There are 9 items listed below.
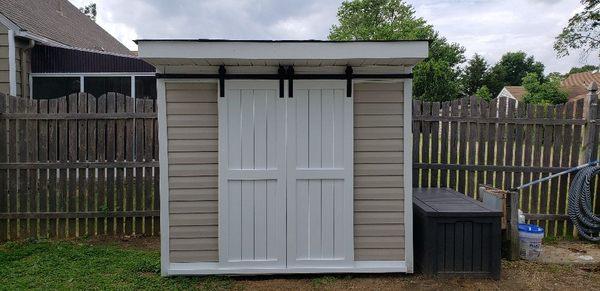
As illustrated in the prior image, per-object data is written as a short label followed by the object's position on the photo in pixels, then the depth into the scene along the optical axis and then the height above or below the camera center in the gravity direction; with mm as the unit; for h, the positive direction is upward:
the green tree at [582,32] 16716 +4145
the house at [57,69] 7465 +1190
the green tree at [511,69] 46875 +7453
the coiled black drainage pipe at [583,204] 4703 -762
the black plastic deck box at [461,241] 3705 -929
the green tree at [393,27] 30297 +7820
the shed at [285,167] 3676 -293
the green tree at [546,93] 23469 +2413
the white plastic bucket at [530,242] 4270 -1067
